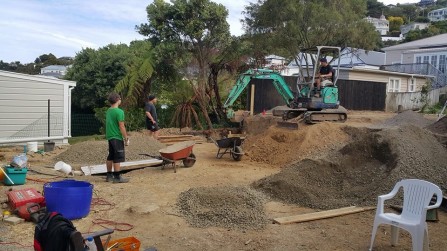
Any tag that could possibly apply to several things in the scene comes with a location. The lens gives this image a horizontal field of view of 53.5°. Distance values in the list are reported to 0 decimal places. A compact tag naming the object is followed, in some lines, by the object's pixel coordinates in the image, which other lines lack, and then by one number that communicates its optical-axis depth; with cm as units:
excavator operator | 1491
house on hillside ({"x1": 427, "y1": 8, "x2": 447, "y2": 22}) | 10294
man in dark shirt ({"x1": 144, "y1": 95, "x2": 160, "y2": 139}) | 1286
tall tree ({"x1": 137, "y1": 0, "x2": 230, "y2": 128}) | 1792
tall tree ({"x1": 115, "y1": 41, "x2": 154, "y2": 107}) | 1756
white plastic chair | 499
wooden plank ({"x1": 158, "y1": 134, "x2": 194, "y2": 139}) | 1559
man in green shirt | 836
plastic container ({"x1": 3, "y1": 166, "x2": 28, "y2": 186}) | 808
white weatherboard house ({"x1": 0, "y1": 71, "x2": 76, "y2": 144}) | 1412
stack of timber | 1526
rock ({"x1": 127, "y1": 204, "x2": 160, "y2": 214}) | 683
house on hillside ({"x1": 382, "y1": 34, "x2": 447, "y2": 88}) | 3219
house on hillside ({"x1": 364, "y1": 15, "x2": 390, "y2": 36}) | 8194
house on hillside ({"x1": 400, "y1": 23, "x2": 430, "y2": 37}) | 7960
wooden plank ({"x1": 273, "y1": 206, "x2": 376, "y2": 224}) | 649
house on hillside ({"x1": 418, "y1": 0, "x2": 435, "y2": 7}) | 14062
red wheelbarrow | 995
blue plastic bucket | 616
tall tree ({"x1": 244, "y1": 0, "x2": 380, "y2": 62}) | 1964
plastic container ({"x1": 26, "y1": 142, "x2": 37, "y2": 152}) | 1277
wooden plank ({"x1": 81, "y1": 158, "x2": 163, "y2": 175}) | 966
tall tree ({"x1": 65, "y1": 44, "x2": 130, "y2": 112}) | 2025
